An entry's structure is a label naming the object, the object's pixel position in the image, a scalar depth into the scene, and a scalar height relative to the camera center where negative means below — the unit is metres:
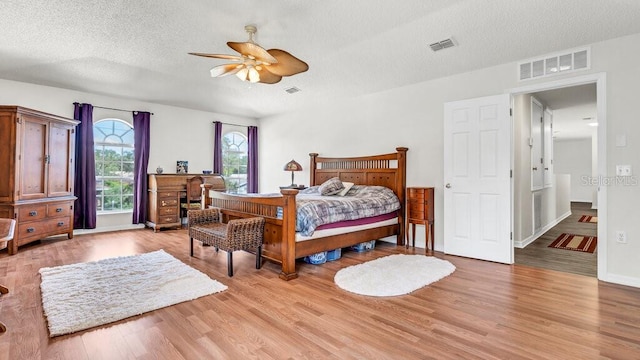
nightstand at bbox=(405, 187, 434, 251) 4.61 -0.39
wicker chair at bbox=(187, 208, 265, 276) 3.36 -0.61
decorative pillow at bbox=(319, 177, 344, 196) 5.06 -0.09
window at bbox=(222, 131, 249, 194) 7.79 +0.54
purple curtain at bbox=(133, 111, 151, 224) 6.22 +0.34
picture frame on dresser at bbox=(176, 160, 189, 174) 6.80 +0.32
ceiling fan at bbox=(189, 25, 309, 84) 2.87 +1.22
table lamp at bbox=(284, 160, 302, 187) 6.43 +0.31
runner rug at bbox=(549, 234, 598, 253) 4.64 -0.96
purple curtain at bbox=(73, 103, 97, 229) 5.59 +0.18
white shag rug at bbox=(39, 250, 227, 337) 2.41 -1.03
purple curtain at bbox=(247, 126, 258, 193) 7.88 +0.47
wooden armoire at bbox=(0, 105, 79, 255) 4.34 +0.12
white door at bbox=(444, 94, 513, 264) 3.96 +0.06
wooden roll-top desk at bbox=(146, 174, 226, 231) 6.00 -0.35
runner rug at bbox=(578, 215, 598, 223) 7.14 -0.85
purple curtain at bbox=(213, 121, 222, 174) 7.30 +0.81
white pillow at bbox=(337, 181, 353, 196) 5.02 -0.12
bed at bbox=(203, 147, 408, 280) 3.39 -0.35
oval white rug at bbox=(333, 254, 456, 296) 3.02 -1.02
